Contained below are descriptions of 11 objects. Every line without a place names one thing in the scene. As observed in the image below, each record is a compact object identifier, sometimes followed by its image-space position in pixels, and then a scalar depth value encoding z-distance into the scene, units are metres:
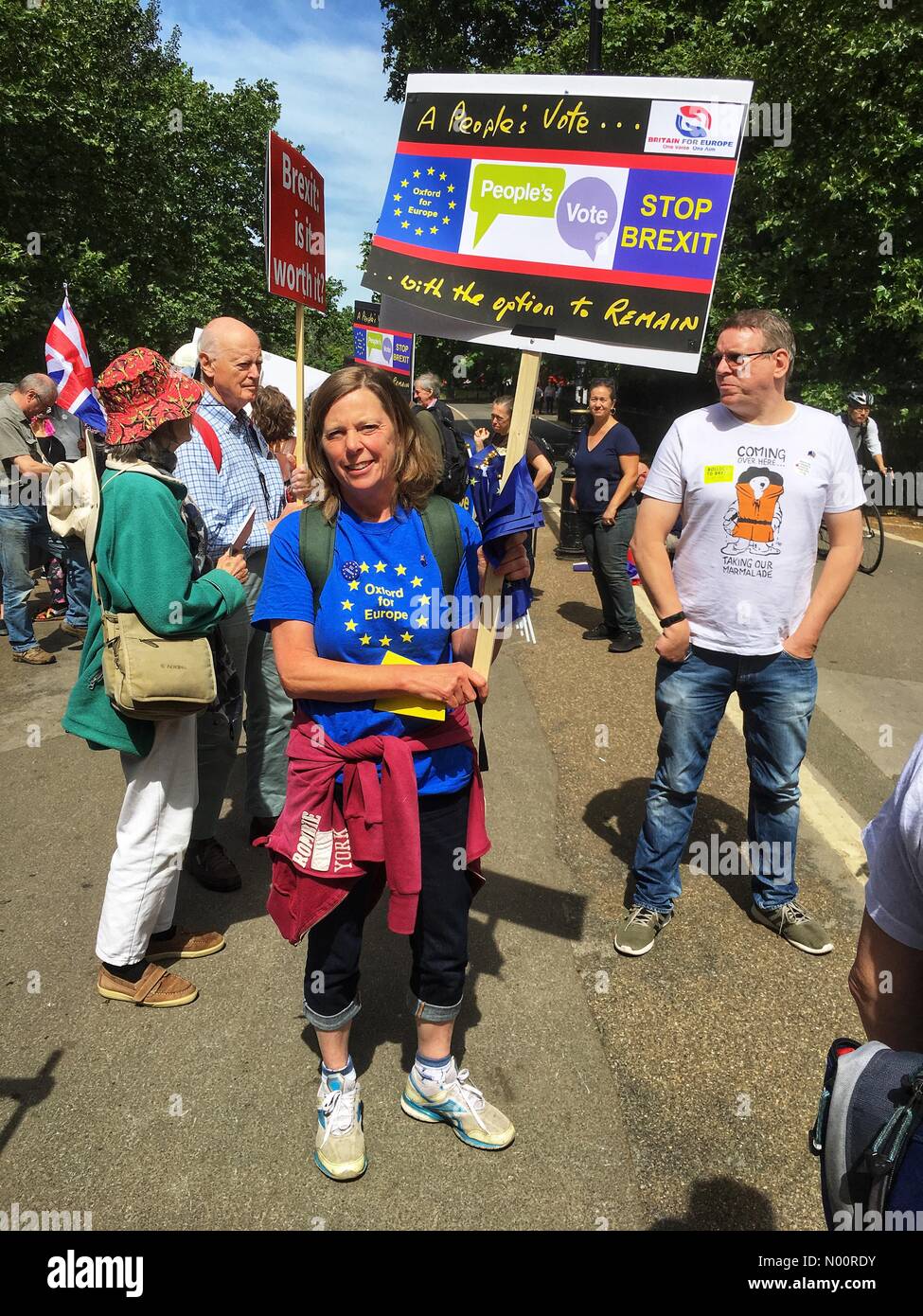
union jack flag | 6.60
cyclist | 10.03
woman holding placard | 2.07
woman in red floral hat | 2.56
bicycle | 9.80
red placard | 4.18
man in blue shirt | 3.41
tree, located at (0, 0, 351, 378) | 18.03
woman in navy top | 7.02
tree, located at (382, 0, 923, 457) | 12.80
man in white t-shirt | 2.93
